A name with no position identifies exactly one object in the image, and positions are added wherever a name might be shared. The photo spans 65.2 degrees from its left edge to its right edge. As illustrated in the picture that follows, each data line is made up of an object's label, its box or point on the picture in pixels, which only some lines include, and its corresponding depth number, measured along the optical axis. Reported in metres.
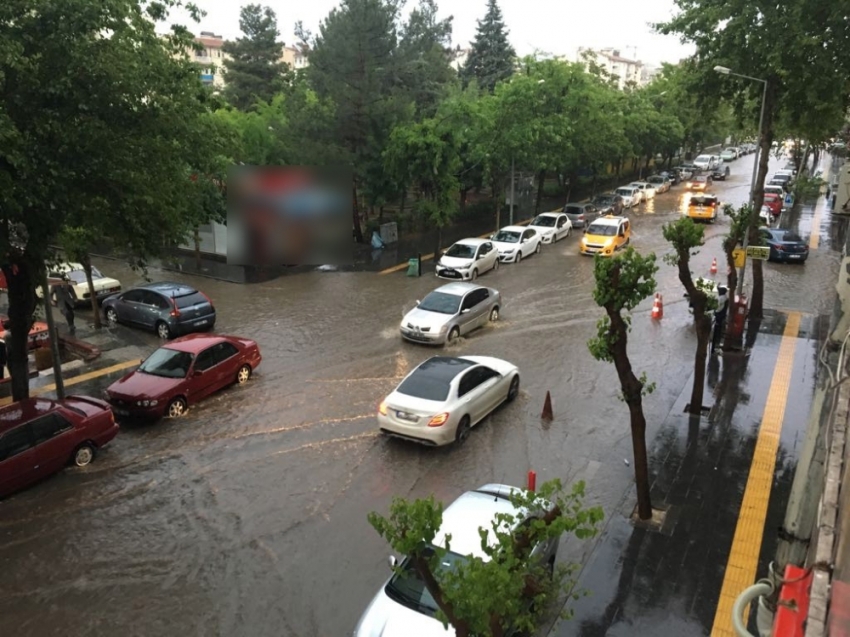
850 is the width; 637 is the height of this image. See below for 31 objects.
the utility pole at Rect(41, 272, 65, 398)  13.99
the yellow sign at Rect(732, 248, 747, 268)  17.41
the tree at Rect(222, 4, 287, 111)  51.44
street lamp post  17.43
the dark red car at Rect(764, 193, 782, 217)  37.06
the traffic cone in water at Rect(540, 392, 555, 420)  13.62
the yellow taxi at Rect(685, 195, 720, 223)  37.41
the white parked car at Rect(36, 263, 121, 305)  22.19
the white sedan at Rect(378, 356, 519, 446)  12.12
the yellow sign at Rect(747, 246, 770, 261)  16.66
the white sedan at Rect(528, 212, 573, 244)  32.56
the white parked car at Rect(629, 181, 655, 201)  47.74
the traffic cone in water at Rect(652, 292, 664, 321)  20.48
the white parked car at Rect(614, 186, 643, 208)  44.41
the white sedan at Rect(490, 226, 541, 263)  28.58
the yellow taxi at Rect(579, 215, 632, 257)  29.61
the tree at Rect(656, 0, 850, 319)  15.52
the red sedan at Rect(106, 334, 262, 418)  13.52
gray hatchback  18.97
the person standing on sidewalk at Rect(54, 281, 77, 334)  19.64
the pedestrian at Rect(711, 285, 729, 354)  17.11
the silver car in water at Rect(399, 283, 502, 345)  18.09
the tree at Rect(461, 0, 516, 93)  56.00
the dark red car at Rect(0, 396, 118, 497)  10.84
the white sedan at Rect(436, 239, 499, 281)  25.22
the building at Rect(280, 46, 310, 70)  105.94
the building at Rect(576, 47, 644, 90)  143.62
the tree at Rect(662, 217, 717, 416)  11.94
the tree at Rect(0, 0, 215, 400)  10.27
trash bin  26.45
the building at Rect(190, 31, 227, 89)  101.31
